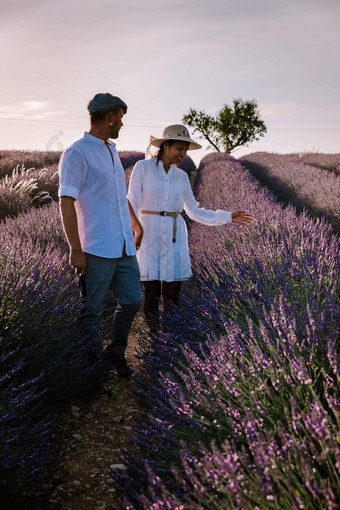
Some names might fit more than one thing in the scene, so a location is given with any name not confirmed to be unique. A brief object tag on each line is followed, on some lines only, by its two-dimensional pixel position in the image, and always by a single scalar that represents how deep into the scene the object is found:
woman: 3.71
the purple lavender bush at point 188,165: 20.69
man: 2.91
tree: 44.66
